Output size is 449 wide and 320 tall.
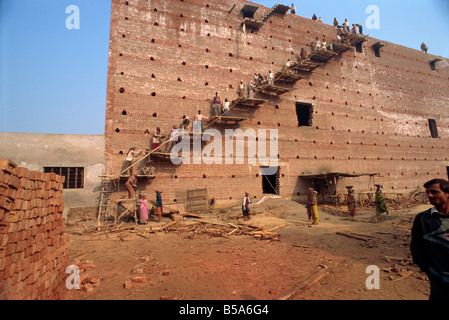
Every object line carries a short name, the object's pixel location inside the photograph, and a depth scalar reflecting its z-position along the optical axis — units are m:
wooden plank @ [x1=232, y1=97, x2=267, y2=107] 14.60
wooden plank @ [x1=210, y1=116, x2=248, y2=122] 13.70
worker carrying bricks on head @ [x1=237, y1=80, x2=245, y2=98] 15.67
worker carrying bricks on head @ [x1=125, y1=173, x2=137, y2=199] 11.66
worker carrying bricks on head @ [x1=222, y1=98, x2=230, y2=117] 14.27
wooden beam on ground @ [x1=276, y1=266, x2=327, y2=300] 3.50
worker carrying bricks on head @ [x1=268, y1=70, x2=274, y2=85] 15.97
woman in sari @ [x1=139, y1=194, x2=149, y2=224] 10.34
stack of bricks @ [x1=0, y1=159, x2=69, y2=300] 2.52
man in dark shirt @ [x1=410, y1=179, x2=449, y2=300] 2.14
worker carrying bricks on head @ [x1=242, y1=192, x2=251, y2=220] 11.09
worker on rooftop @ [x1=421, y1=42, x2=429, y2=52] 24.97
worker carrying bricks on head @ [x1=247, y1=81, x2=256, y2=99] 15.39
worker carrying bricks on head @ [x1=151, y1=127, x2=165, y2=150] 12.70
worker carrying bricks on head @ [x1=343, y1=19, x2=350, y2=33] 19.95
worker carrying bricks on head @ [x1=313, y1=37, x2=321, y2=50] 17.72
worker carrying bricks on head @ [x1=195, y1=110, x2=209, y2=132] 13.64
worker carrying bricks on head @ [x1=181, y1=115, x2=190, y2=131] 13.41
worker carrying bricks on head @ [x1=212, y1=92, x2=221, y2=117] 14.30
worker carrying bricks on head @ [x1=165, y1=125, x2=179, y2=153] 12.97
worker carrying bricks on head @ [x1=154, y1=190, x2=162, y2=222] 10.59
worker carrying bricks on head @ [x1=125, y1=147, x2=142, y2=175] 12.09
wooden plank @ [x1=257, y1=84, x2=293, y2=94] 15.44
